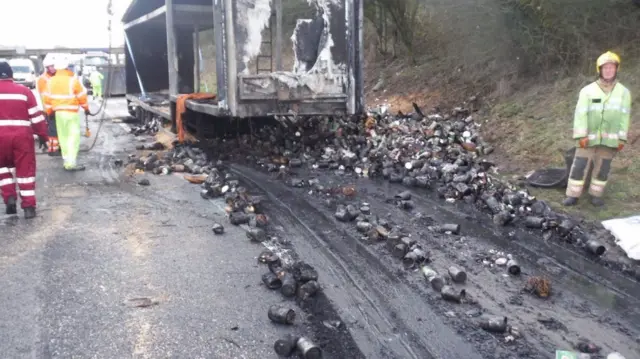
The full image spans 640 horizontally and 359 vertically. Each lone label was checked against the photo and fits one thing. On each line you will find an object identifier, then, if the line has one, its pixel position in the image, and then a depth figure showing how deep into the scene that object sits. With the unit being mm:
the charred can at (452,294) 3818
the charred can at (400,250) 4609
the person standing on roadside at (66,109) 8453
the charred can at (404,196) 6445
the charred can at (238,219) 5605
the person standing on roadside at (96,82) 25261
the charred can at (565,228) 5156
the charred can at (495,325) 3387
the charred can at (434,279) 4004
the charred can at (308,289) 3840
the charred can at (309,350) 3055
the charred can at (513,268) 4306
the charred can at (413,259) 4472
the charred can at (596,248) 4711
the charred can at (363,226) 5236
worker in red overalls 5852
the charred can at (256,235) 5086
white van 30531
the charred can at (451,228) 5266
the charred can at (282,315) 3480
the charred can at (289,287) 3908
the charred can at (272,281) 4030
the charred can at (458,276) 4148
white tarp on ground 4590
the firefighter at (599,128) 5922
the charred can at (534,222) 5398
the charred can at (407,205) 6124
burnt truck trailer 8109
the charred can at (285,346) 3135
